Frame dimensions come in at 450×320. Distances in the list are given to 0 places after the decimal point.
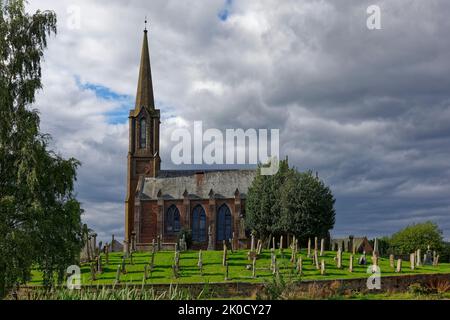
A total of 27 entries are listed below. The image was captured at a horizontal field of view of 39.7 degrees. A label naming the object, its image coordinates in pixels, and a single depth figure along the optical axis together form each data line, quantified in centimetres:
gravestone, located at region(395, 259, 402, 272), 4316
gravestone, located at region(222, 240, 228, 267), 4455
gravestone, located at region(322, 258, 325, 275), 4138
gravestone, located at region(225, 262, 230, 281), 3887
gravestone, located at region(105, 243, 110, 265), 4841
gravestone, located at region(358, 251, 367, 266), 4823
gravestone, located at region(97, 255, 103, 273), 4481
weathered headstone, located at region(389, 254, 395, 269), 4641
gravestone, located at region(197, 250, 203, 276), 4254
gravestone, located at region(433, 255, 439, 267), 5272
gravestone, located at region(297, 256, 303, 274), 3976
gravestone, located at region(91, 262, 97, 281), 4088
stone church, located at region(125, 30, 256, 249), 7475
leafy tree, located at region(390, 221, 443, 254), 7252
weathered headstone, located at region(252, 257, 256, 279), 4009
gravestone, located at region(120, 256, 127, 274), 4381
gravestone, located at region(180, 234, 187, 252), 6035
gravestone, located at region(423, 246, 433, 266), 5453
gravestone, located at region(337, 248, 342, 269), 4519
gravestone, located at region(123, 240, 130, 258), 5133
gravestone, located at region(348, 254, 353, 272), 4367
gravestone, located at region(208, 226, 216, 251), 7025
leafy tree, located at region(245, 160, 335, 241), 6344
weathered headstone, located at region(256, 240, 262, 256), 5189
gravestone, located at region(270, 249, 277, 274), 4304
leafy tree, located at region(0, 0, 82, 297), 2445
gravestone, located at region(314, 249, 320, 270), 4425
